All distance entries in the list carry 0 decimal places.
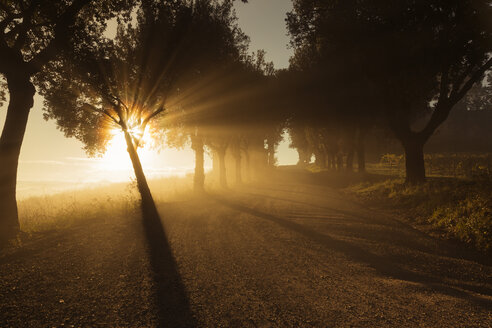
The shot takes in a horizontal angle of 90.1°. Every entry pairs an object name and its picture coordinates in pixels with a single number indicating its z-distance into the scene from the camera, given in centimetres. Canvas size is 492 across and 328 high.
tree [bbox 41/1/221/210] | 1235
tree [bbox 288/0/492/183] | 1338
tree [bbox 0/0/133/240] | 880
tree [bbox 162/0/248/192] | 1392
